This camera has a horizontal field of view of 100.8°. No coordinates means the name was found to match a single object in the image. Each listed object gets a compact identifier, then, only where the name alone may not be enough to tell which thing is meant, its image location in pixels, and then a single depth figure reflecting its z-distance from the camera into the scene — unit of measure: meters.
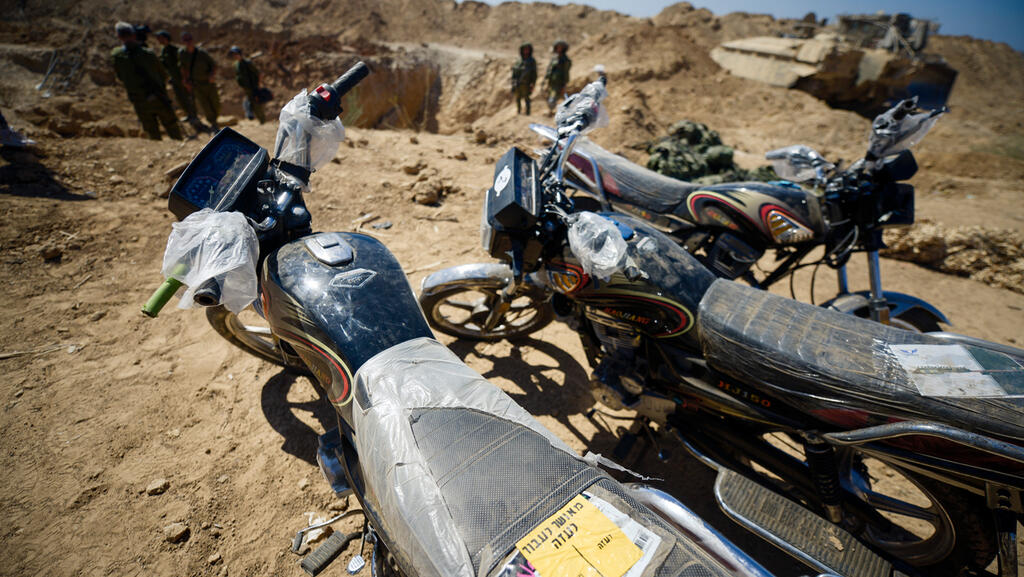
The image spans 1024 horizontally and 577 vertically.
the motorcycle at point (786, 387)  1.47
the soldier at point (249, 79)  8.91
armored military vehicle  13.89
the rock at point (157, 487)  2.18
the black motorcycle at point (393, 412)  1.07
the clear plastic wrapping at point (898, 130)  2.78
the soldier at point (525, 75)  10.91
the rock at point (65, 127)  8.16
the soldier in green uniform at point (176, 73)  8.59
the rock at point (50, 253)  3.59
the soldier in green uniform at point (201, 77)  8.70
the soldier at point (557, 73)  10.98
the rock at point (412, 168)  5.93
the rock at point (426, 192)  5.30
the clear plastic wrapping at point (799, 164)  3.34
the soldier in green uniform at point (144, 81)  6.78
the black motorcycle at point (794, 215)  3.01
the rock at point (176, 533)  2.00
